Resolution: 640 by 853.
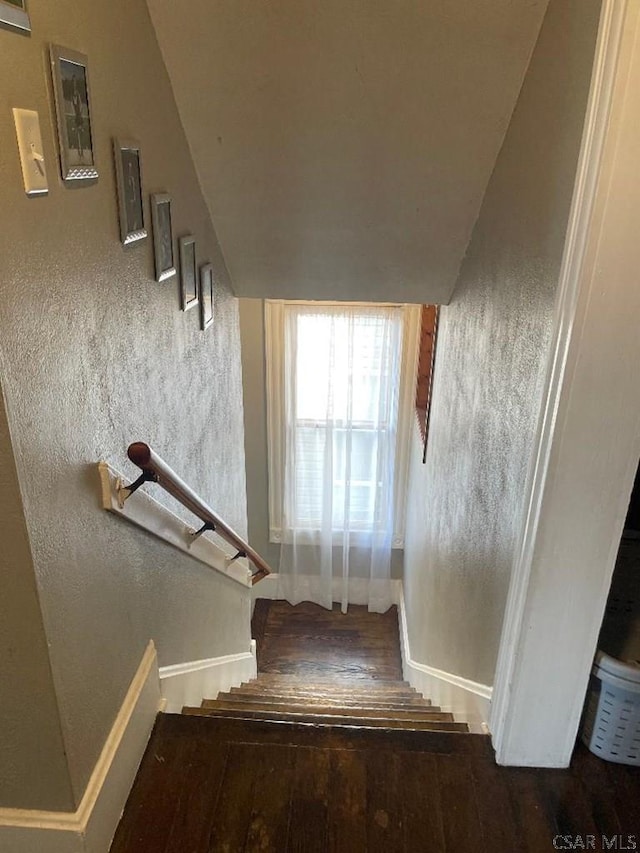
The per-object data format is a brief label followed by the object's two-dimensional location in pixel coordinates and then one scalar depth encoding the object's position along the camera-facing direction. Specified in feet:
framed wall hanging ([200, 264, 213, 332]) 7.03
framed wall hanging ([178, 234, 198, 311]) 6.15
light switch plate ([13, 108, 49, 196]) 3.05
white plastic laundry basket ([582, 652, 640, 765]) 5.09
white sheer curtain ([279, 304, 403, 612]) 13.67
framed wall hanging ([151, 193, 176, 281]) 5.23
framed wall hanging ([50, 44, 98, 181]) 3.40
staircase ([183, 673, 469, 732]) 6.98
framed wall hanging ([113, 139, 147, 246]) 4.38
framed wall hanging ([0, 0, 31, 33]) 2.87
